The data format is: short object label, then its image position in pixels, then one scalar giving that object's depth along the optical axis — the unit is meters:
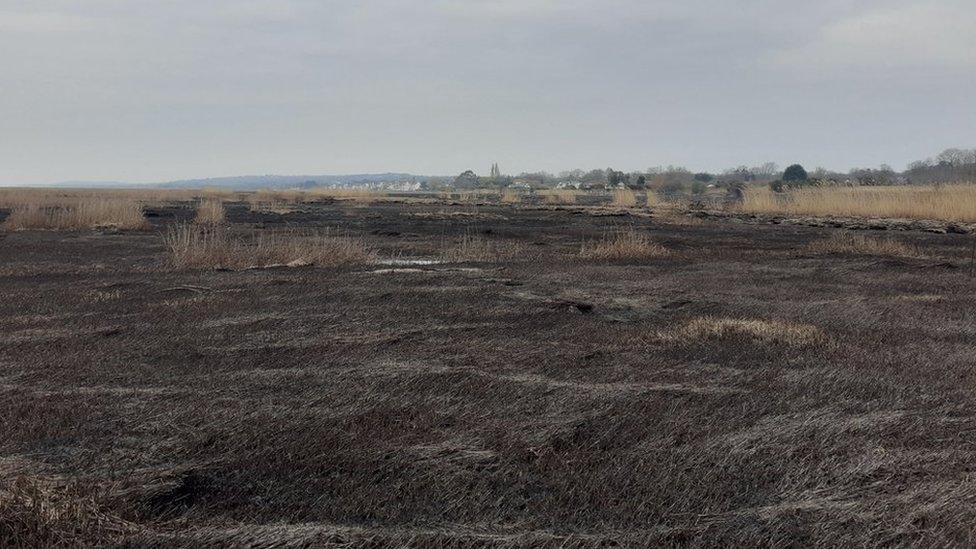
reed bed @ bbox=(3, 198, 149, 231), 20.38
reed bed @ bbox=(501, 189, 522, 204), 46.55
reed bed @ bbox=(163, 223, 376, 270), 11.95
